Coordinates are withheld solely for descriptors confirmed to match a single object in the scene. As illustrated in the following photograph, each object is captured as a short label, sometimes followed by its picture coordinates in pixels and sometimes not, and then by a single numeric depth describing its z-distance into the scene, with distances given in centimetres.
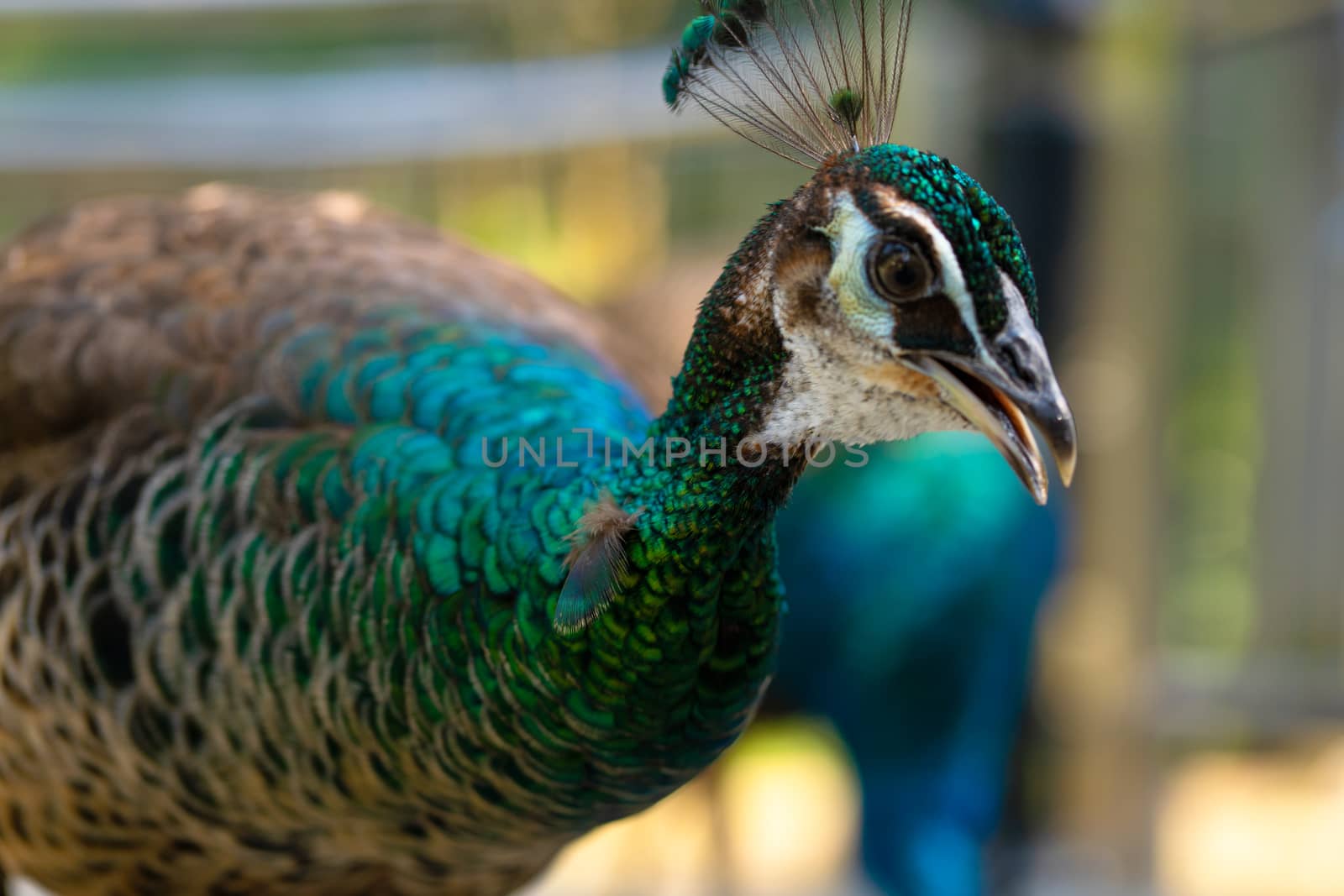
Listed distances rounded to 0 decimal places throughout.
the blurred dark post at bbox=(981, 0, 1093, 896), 575
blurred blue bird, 402
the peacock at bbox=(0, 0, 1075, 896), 165
